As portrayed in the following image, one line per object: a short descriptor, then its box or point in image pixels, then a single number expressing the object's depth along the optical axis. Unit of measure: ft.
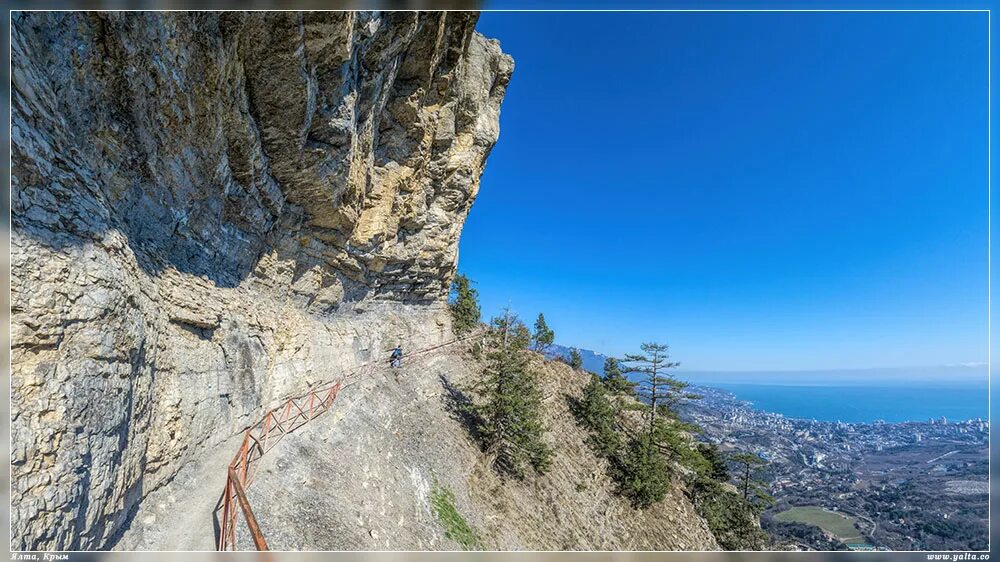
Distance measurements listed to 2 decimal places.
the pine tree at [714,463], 87.51
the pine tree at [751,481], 85.56
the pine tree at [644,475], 70.28
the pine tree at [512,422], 60.34
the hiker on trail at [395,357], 68.18
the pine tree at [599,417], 81.76
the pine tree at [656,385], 83.97
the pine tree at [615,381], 107.65
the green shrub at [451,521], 43.34
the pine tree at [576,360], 134.32
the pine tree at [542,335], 138.10
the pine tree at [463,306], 109.50
